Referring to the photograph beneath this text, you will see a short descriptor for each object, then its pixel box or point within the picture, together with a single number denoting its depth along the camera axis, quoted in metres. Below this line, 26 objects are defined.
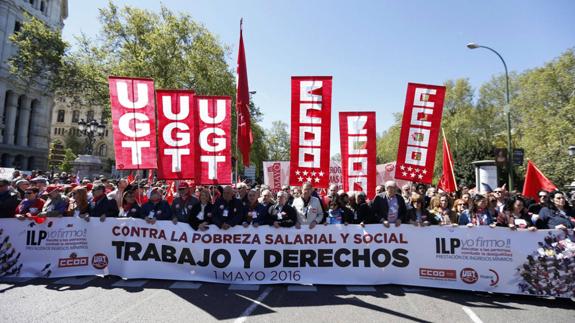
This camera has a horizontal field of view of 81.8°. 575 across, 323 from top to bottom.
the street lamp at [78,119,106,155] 20.06
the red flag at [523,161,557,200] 8.68
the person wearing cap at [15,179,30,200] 7.86
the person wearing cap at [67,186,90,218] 6.31
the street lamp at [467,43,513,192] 16.81
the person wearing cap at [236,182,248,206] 6.92
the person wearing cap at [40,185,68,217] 6.46
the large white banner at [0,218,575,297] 5.80
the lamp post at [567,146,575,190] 15.40
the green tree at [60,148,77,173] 35.92
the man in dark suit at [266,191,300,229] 6.18
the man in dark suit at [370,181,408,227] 6.36
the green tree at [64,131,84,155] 72.25
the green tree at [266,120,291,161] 69.50
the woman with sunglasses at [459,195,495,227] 6.34
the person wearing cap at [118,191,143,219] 6.68
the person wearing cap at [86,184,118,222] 6.33
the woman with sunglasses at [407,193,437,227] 6.42
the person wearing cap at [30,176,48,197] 8.41
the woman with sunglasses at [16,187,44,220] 6.56
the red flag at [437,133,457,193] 10.26
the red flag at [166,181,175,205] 10.65
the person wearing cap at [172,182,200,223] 6.88
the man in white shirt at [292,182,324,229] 6.46
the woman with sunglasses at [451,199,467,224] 6.84
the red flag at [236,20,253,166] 7.80
